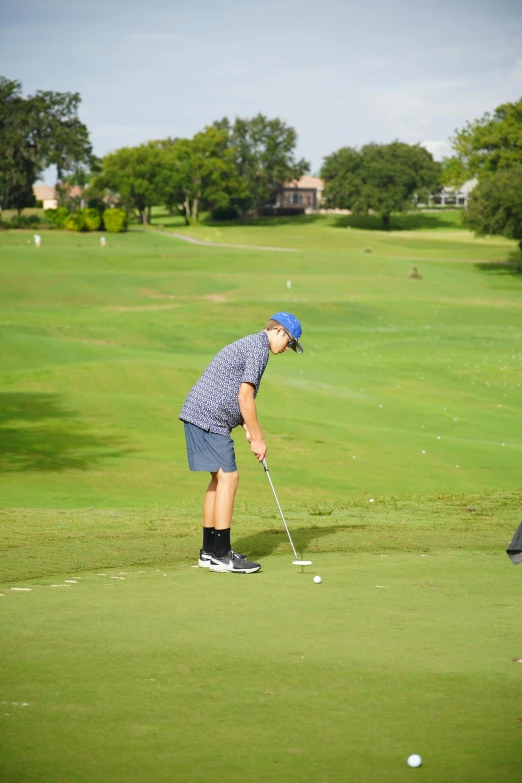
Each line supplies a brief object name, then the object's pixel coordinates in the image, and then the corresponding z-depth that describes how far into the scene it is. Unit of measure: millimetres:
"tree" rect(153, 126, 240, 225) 120562
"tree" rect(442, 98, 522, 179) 89750
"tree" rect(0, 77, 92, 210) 109062
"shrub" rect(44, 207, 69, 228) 98750
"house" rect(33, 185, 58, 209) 192375
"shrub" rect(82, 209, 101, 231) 98312
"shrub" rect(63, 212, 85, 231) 97500
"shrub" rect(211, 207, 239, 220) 136588
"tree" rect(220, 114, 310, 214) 141375
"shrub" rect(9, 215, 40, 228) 97438
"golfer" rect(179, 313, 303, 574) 8258
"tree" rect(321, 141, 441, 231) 121312
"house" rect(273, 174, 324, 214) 174812
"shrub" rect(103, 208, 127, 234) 98312
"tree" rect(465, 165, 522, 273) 73188
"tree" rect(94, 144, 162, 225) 118312
